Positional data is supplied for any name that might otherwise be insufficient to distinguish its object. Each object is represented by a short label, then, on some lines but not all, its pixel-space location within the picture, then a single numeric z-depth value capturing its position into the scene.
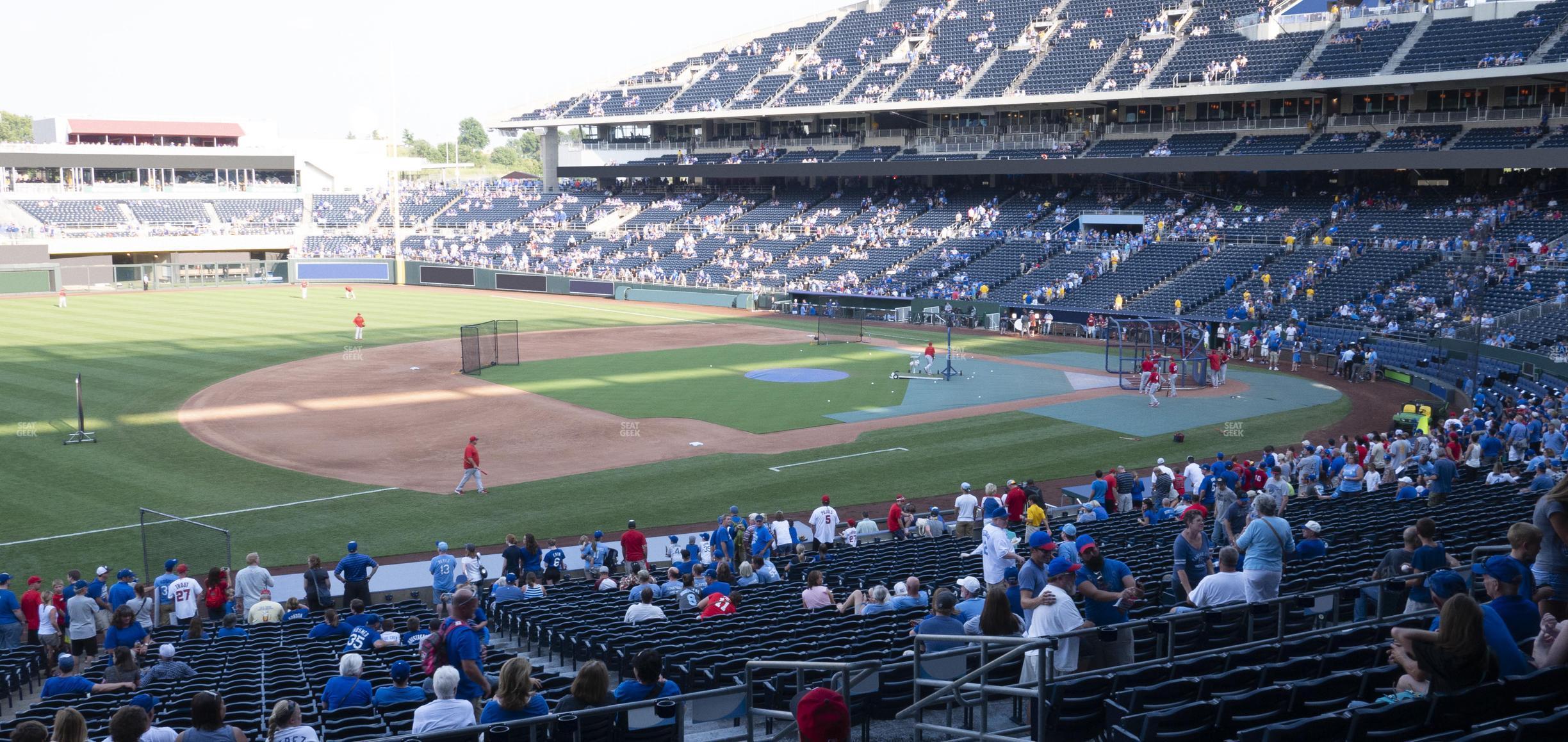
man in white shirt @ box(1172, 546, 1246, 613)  10.04
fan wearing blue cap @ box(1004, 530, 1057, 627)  9.86
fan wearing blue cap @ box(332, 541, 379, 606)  17.48
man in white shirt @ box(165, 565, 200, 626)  16.66
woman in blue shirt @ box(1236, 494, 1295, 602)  10.28
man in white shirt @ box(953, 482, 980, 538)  20.78
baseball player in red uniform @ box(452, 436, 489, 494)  24.89
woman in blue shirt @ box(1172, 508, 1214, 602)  10.91
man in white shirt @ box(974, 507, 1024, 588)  12.12
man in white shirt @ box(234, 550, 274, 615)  17.28
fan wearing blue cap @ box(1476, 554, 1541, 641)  7.24
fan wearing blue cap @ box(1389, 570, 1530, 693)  6.55
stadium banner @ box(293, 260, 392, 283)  80.25
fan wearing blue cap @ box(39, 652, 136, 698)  10.84
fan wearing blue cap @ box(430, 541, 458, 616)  16.98
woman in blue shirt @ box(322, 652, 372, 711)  9.50
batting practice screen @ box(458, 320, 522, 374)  42.03
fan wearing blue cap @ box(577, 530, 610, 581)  18.89
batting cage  39.75
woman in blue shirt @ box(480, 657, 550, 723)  7.41
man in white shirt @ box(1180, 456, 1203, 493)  22.44
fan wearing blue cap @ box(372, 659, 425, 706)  9.54
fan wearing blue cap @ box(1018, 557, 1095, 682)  8.66
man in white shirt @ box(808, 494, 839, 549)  20.48
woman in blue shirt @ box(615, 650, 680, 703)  7.86
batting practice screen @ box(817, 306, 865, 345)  52.62
